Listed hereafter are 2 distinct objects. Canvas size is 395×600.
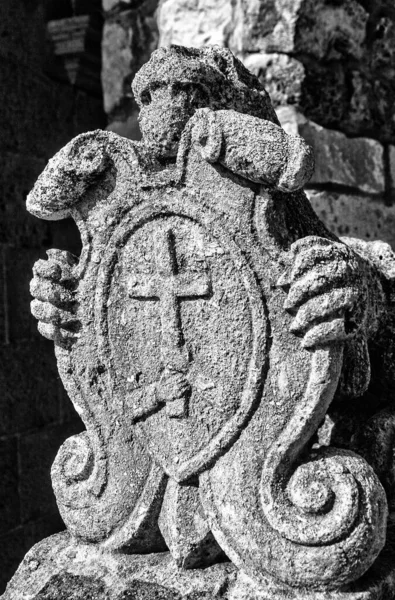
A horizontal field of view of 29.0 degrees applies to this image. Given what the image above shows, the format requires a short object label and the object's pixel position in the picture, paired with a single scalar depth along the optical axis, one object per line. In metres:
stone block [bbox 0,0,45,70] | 3.17
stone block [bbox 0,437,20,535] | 3.06
